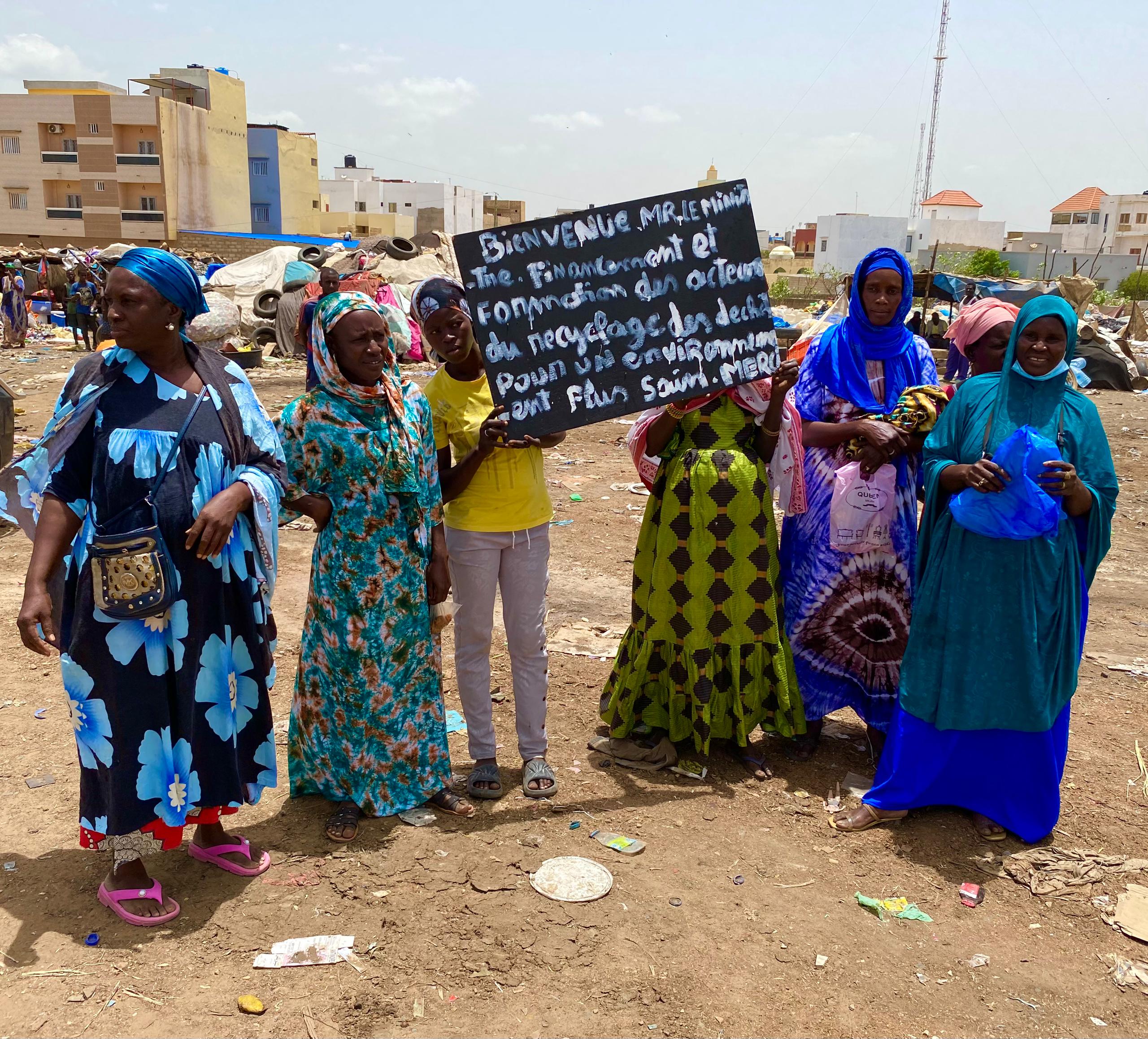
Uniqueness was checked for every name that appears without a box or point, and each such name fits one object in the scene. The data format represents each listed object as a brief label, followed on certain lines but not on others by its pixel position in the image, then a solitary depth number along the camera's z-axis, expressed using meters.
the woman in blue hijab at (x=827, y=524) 3.58
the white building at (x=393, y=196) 66.25
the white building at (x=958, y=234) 71.12
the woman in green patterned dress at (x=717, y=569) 3.54
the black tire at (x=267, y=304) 18.67
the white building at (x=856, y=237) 68.75
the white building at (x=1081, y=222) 80.38
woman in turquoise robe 3.06
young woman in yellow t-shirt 3.23
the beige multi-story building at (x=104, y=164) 41.75
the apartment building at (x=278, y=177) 51.03
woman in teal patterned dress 3.00
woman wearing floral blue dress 2.56
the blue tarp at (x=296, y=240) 36.38
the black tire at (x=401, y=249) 21.86
